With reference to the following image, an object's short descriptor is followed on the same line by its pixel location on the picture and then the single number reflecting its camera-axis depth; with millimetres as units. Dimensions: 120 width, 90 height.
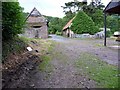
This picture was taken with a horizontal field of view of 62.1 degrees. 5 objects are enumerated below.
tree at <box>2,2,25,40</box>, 3842
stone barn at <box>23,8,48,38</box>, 14907
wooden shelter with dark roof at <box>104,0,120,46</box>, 6680
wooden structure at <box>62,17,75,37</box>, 17137
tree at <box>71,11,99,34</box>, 16407
